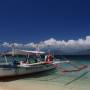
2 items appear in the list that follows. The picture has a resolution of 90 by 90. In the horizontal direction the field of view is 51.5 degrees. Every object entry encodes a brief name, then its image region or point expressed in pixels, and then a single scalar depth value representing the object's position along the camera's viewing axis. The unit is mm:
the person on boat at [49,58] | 13232
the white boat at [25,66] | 9321
